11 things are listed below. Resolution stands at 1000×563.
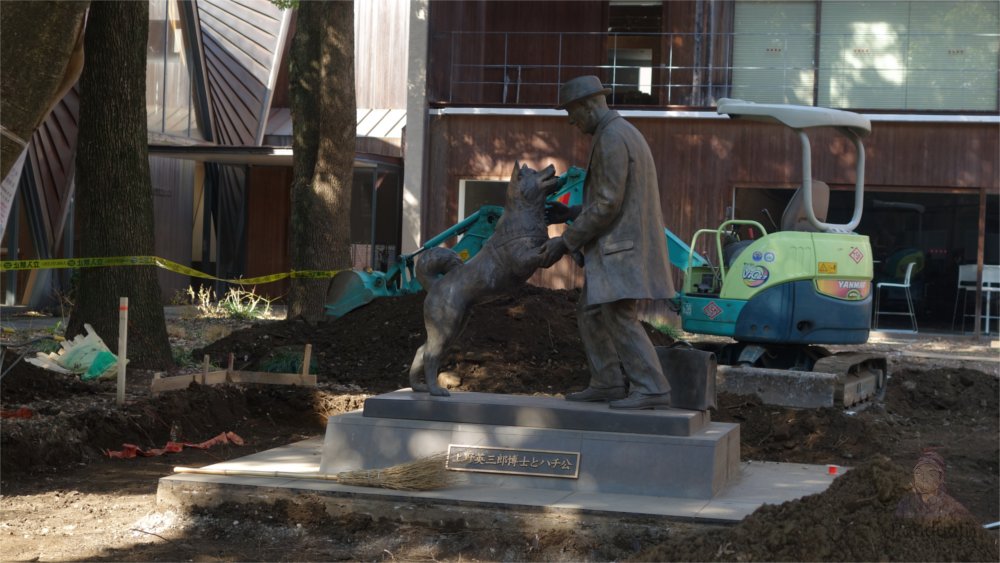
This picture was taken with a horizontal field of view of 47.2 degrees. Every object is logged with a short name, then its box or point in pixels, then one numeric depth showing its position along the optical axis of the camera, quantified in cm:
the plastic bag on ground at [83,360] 1111
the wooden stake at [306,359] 1142
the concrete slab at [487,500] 657
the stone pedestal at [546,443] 702
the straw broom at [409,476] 710
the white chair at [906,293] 1984
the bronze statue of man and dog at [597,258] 720
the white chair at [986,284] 1959
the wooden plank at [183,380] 1041
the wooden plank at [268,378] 1148
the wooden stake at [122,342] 955
